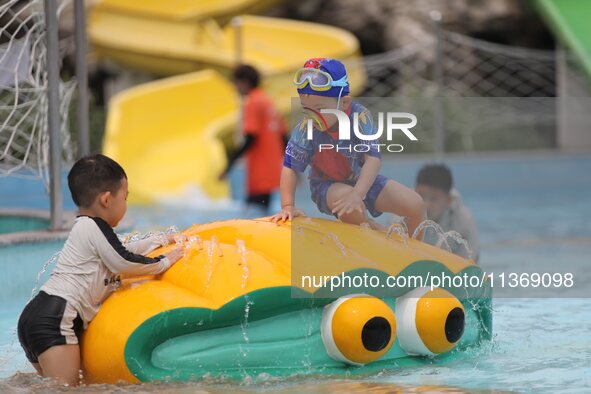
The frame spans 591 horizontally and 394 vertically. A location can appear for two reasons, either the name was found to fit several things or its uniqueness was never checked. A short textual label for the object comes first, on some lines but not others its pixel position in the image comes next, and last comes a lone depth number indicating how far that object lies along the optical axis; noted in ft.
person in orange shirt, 58.18
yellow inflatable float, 26.63
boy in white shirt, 26.45
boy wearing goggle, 30.04
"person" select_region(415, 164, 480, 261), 37.42
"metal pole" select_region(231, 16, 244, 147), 83.22
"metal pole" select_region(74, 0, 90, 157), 43.73
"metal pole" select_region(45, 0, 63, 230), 41.27
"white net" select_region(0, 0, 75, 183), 43.70
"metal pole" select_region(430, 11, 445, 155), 78.69
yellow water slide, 87.92
